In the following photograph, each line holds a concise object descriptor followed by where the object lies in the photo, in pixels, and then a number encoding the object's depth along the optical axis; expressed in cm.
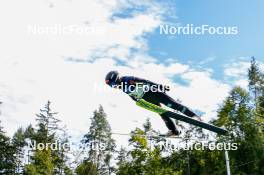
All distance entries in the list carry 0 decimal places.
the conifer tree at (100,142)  4734
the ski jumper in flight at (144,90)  1428
